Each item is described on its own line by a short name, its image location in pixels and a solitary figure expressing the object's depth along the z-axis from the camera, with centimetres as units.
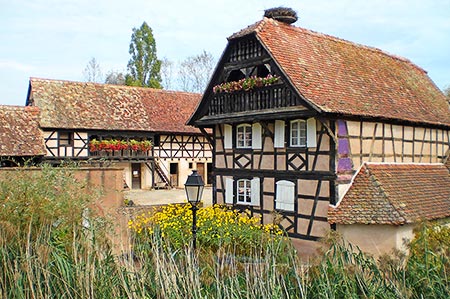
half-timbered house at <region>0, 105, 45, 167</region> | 2330
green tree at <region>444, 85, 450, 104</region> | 4441
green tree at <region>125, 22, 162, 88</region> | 4462
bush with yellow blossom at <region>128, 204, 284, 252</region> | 1197
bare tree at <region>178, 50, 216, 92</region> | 4388
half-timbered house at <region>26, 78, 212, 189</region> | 2600
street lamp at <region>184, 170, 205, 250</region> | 865
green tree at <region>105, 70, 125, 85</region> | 5284
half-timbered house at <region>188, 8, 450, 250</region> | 1359
